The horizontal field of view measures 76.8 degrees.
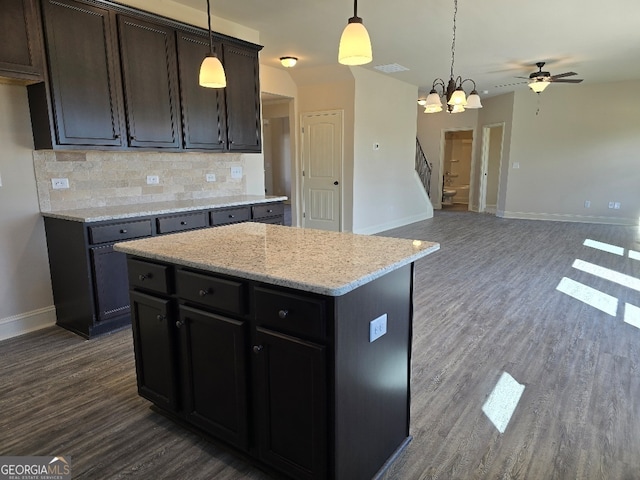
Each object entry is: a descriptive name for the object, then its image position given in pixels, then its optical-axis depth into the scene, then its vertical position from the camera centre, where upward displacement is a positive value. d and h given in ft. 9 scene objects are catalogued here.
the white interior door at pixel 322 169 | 22.52 -0.06
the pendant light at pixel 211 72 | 7.89 +1.87
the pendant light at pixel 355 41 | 6.20 +1.92
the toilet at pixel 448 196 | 37.52 -2.67
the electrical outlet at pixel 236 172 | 15.38 -0.14
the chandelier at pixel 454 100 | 11.65 +2.04
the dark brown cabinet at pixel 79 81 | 9.50 +2.15
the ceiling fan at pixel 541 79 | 20.49 +4.41
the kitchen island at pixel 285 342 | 4.62 -2.25
